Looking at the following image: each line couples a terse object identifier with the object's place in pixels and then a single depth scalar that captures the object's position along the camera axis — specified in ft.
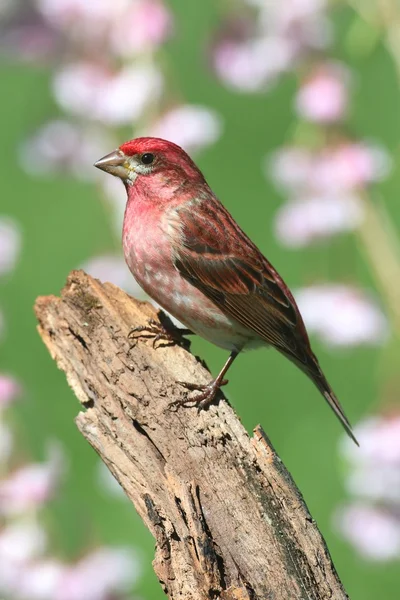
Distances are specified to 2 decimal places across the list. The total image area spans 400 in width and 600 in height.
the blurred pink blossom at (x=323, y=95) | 33.22
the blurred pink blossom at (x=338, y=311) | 33.53
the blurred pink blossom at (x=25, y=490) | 31.42
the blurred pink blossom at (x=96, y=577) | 32.04
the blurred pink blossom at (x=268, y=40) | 33.94
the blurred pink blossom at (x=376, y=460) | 32.19
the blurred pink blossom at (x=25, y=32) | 33.71
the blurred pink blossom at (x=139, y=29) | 33.32
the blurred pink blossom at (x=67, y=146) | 34.73
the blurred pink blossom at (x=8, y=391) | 32.12
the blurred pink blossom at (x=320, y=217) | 34.06
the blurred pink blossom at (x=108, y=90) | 32.45
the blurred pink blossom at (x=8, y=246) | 36.55
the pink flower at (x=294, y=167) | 33.68
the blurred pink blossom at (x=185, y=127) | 32.53
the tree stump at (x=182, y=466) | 17.65
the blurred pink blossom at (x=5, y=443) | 31.71
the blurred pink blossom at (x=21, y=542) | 31.71
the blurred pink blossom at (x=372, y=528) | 34.14
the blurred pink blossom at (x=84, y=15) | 33.68
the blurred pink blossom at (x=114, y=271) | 34.09
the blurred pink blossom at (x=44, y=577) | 32.19
